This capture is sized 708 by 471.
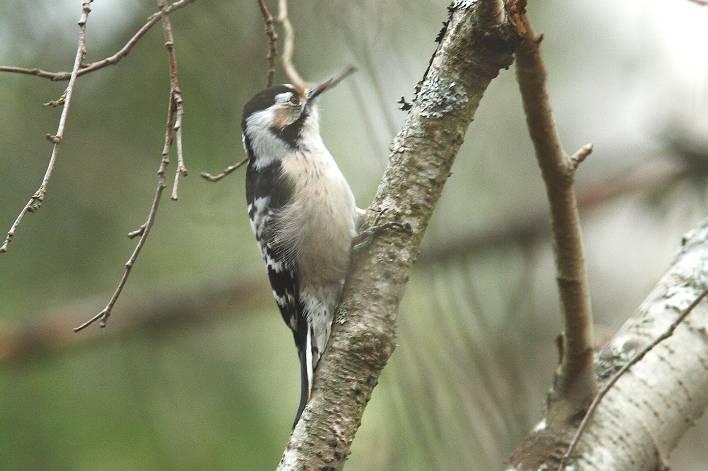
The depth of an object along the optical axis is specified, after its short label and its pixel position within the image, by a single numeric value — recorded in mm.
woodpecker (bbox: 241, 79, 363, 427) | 8203
